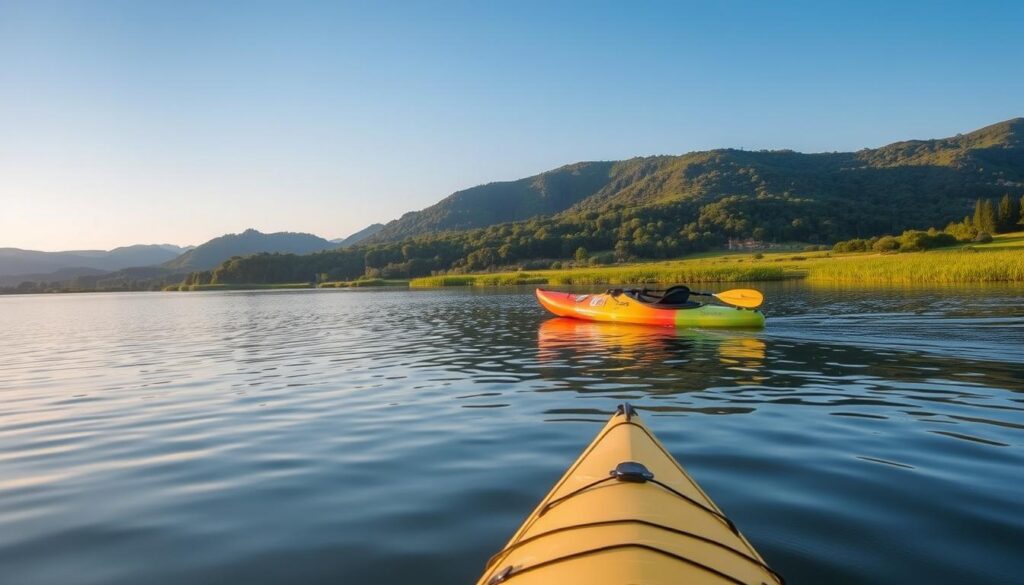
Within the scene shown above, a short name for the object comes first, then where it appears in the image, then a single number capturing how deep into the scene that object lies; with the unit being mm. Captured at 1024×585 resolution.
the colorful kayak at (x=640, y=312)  19917
